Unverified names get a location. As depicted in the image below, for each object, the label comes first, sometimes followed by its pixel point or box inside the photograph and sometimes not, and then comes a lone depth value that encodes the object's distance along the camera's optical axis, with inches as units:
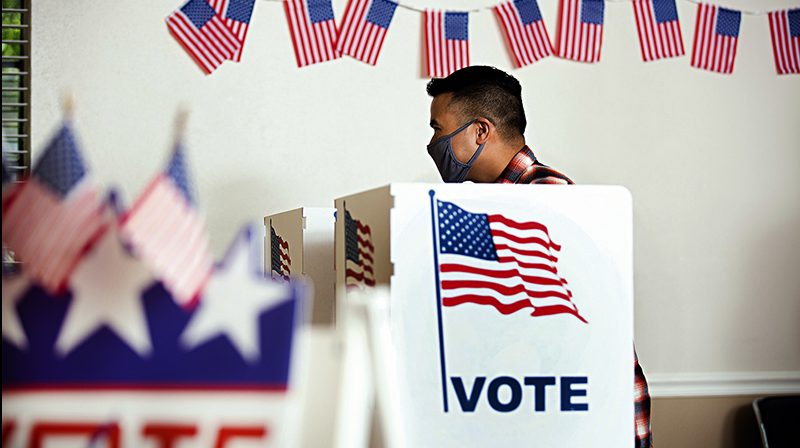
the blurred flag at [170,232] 70.3
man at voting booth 197.2
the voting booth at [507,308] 118.5
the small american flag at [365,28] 241.9
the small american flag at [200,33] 232.5
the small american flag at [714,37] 261.9
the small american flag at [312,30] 238.7
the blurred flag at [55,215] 69.8
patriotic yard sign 70.3
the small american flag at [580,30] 253.1
